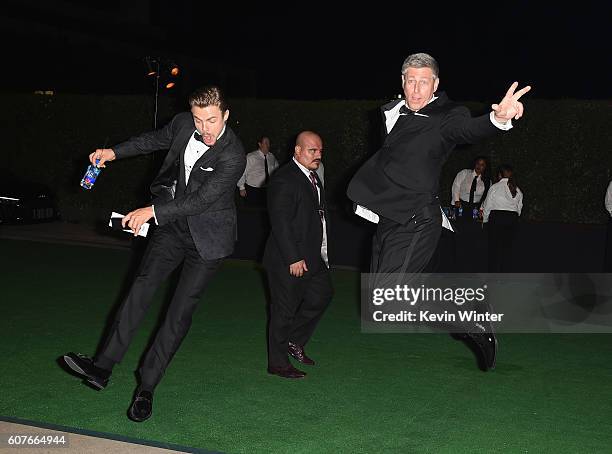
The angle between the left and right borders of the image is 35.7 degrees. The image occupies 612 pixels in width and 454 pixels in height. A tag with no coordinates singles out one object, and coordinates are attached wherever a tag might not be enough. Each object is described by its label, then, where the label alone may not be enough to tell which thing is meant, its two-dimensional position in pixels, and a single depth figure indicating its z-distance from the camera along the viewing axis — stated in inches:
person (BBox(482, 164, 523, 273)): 469.4
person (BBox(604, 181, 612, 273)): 404.2
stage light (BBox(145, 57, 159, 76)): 681.6
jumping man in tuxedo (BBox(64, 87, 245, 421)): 218.4
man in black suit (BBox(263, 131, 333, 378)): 273.9
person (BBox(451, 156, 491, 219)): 556.7
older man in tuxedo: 207.5
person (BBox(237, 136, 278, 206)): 653.3
